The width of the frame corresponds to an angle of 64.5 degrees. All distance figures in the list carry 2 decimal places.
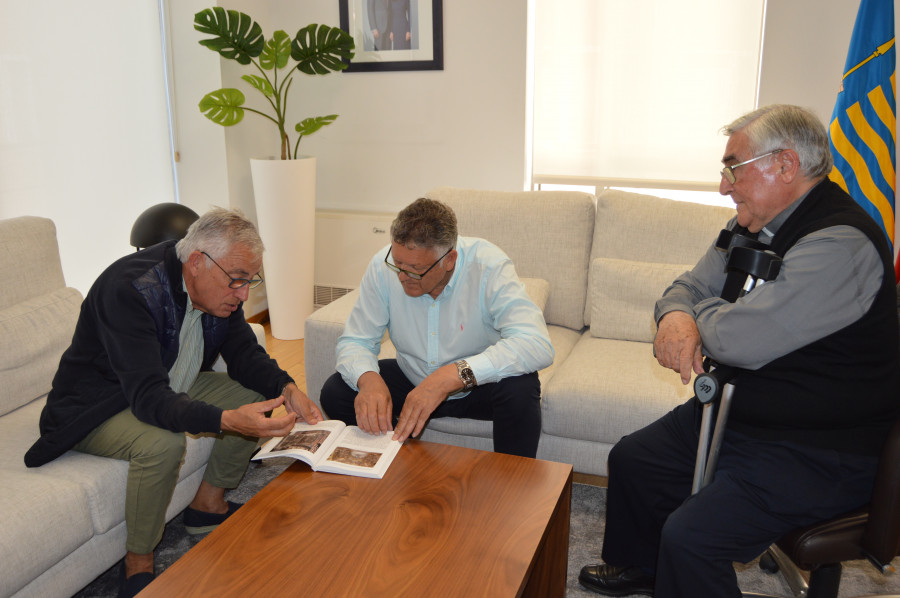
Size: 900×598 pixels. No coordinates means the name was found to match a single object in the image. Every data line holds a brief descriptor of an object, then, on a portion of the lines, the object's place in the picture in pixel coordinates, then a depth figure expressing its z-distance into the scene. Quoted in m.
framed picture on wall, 3.97
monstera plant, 3.44
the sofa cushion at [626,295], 2.65
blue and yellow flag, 2.93
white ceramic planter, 3.71
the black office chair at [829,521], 1.44
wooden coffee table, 1.34
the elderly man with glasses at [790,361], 1.49
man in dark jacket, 1.83
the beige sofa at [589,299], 2.30
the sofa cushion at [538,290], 2.73
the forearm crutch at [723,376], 1.47
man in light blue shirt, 1.93
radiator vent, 4.43
